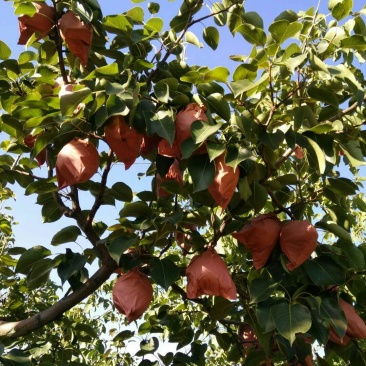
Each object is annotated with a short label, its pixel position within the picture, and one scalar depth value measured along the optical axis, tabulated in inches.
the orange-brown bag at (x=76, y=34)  57.9
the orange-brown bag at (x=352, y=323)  59.5
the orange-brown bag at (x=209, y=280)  55.0
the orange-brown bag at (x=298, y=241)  55.2
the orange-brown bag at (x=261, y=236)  57.3
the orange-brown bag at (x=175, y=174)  62.2
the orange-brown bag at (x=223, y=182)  51.6
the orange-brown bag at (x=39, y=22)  59.7
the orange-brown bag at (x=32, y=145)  69.3
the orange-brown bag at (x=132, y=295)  56.7
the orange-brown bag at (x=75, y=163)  54.3
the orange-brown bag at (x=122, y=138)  54.6
